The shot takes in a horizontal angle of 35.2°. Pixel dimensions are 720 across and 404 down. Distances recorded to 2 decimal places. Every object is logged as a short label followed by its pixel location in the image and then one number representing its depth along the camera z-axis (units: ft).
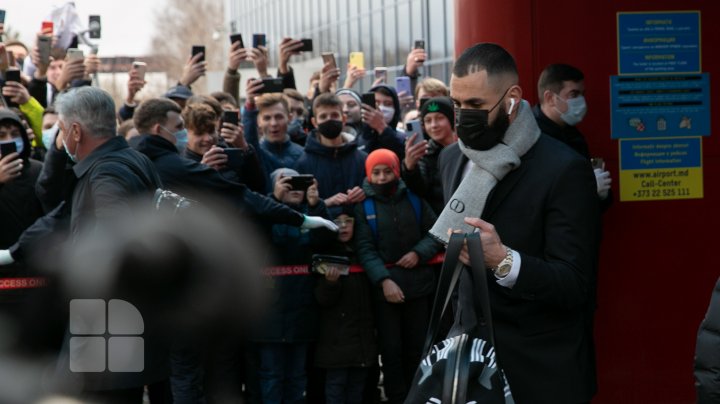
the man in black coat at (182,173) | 23.63
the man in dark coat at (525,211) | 13.82
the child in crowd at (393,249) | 26.89
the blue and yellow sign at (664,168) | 22.47
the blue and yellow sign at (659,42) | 22.15
